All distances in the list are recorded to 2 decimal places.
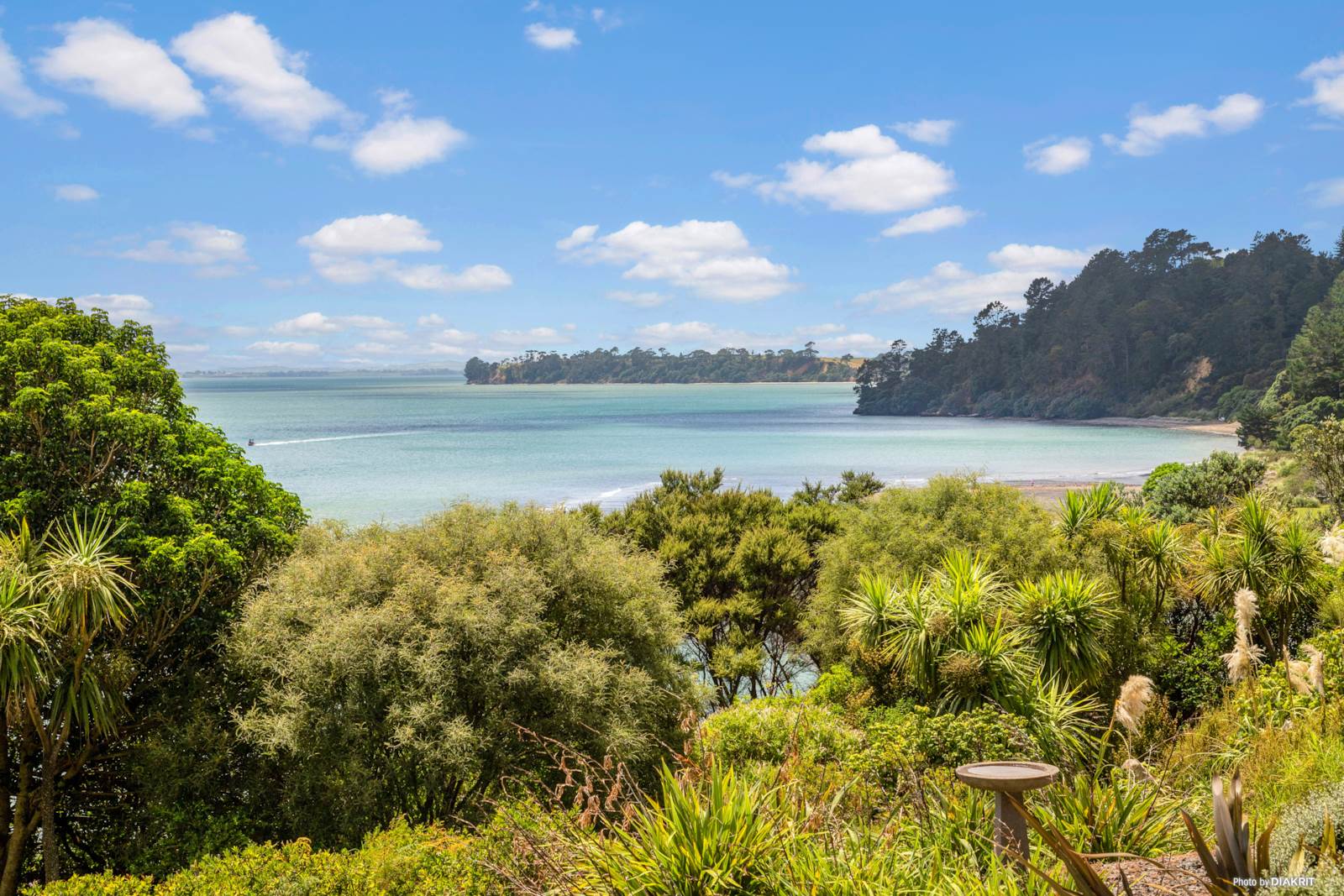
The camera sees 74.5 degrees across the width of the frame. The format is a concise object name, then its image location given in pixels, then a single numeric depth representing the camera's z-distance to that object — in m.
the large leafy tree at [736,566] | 22.30
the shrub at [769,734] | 12.60
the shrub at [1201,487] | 32.88
